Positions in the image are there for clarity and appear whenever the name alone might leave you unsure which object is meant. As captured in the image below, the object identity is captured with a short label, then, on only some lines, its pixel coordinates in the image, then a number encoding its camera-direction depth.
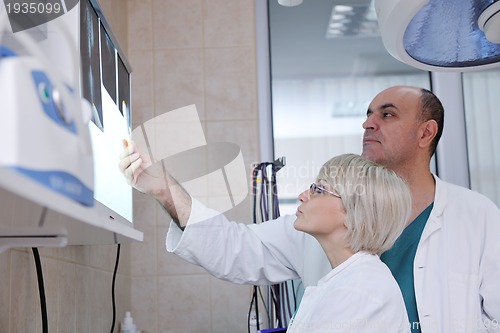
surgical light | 1.17
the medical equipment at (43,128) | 0.54
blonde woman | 1.39
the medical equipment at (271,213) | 2.22
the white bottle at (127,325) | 2.18
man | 1.82
